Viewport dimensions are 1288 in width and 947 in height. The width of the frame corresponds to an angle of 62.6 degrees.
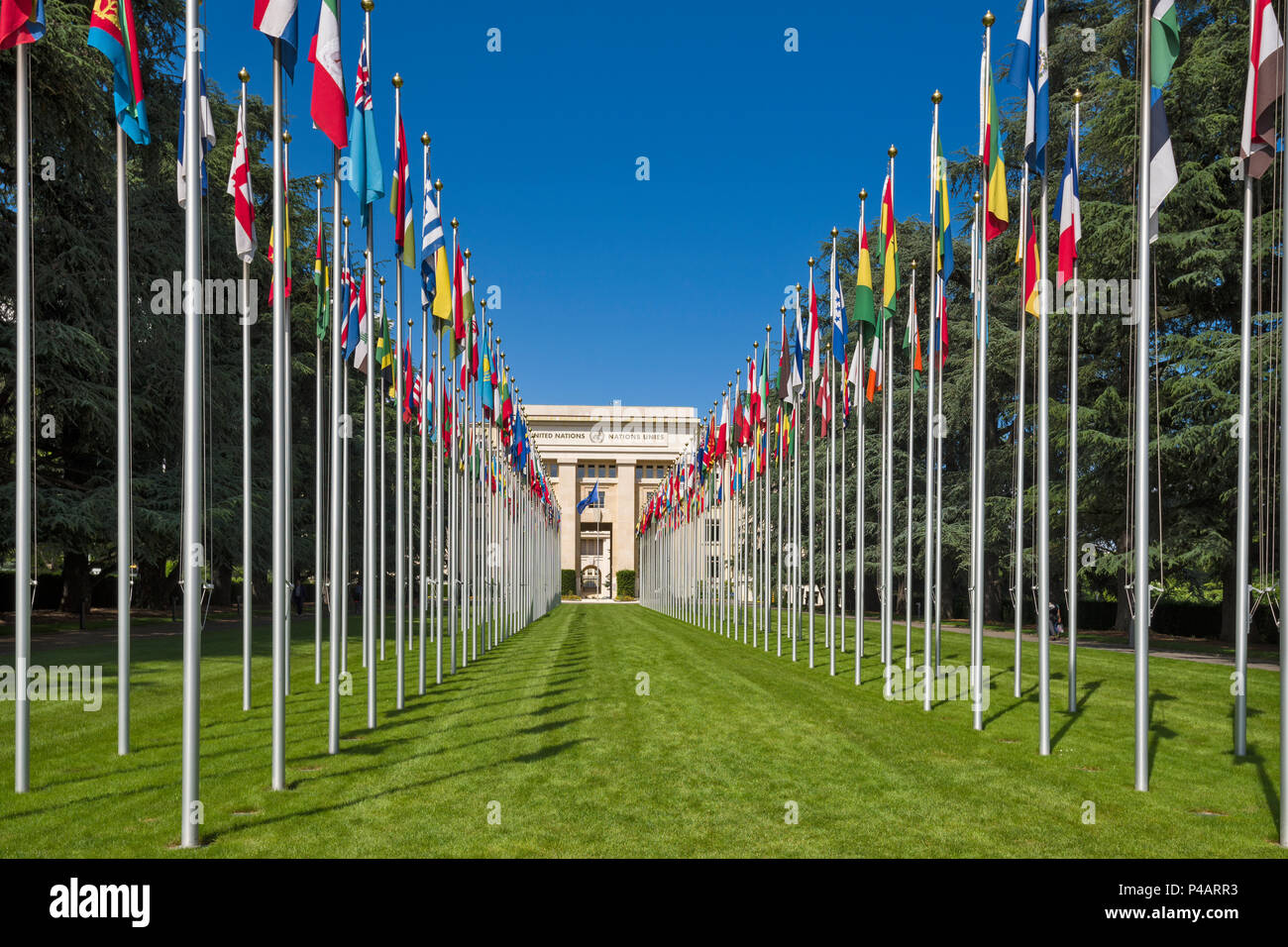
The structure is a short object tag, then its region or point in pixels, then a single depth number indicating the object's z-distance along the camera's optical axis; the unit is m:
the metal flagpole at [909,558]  20.89
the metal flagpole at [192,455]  8.16
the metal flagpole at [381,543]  20.08
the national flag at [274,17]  10.40
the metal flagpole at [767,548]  29.66
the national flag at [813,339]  23.27
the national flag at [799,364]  24.94
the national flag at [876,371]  22.05
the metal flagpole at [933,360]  17.11
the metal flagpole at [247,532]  15.62
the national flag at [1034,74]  12.86
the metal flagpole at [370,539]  13.83
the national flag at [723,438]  37.81
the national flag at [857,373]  23.38
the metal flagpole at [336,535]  12.25
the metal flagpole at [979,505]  14.54
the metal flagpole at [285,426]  11.09
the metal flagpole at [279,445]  10.24
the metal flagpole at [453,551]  21.86
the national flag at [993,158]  14.31
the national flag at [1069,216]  13.74
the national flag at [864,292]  19.70
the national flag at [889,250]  18.86
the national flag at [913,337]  20.78
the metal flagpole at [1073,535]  15.17
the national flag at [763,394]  30.12
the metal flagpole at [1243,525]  11.91
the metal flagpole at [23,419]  9.70
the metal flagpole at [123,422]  11.40
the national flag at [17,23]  10.05
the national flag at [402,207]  15.53
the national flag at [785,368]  26.48
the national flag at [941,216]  16.92
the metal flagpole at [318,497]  15.83
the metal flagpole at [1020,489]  15.48
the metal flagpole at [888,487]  19.69
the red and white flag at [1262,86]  10.19
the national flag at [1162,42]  10.72
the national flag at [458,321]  20.84
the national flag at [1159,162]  10.84
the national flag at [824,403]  24.89
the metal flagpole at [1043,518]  11.89
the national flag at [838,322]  22.25
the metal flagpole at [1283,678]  8.34
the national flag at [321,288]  18.66
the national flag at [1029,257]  15.02
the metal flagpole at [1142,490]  10.05
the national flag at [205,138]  12.95
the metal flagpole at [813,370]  23.56
